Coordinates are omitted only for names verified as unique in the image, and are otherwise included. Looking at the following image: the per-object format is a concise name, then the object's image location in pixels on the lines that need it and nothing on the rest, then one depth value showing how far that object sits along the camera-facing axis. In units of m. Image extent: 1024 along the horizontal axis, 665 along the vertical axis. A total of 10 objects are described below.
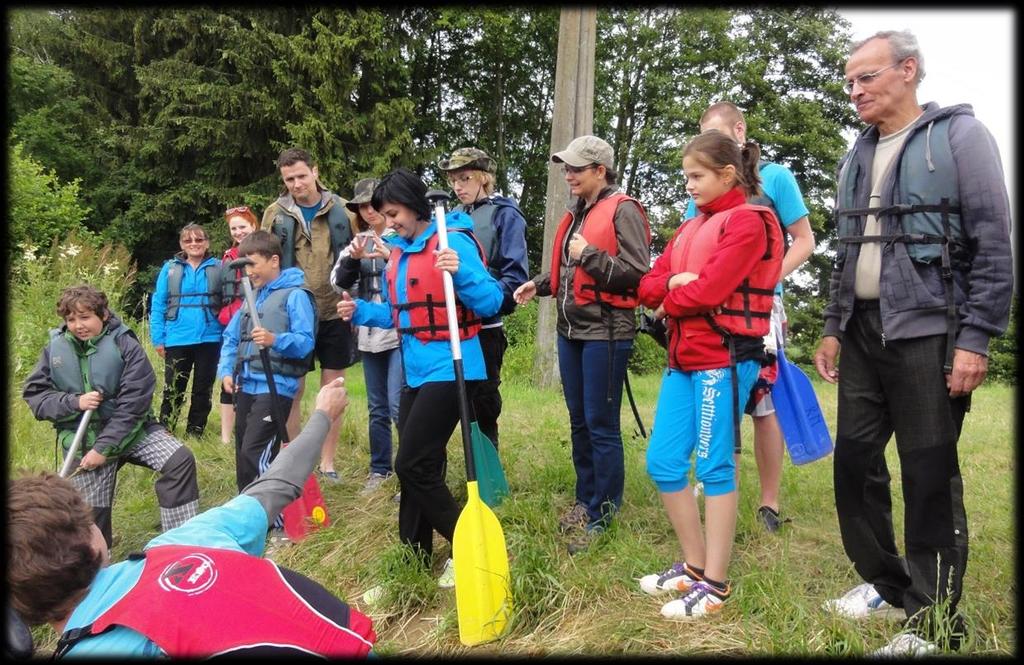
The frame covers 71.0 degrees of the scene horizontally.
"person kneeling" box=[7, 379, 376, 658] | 1.58
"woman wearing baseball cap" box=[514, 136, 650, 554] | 3.54
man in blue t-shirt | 3.64
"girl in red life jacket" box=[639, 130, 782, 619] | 2.84
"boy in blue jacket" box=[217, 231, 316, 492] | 4.34
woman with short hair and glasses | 6.55
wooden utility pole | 8.92
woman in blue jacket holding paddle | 3.38
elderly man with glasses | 2.38
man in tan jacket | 4.95
